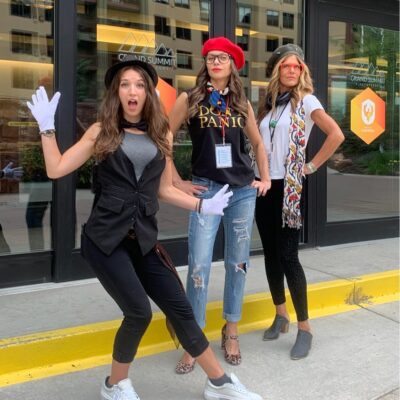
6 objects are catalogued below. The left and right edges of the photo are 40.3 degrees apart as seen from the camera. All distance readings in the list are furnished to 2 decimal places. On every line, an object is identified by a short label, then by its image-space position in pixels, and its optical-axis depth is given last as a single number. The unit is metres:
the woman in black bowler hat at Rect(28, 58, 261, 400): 2.70
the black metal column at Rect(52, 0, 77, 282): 4.65
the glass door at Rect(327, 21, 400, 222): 6.46
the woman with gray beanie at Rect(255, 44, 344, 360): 3.60
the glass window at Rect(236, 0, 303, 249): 6.04
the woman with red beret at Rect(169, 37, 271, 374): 3.31
